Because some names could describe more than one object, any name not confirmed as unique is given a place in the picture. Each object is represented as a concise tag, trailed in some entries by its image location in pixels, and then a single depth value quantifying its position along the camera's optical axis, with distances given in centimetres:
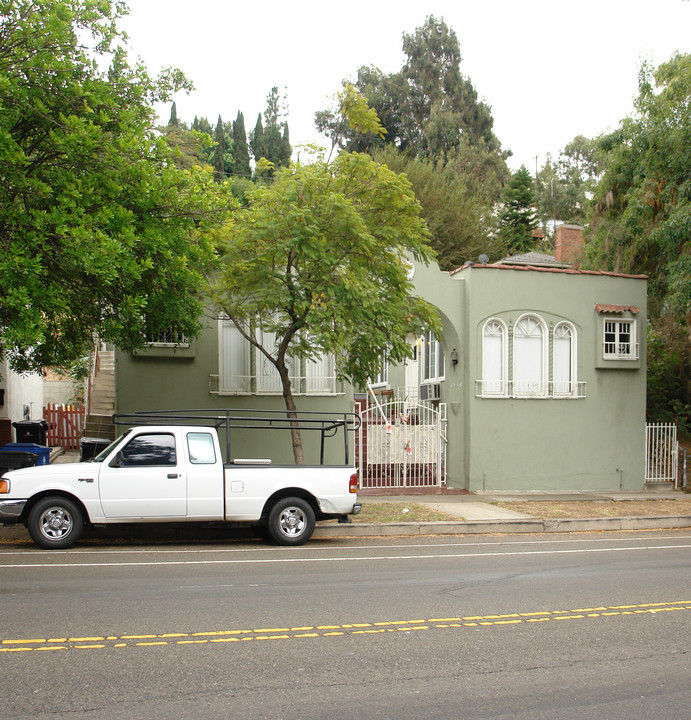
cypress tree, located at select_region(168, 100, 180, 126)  6219
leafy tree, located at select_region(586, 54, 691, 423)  1956
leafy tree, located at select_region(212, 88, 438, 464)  1359
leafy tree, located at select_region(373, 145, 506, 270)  3769
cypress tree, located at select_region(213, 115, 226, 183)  6393
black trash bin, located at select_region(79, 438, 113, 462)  1418
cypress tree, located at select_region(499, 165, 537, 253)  4628
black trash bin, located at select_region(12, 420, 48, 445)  1866
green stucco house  1853
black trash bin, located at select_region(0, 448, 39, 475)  1361
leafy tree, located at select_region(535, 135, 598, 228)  6003
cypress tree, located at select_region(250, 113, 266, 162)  7006
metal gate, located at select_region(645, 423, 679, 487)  2080
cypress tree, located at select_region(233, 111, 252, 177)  6556
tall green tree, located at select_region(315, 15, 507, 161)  5447
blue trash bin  1466
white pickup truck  1115
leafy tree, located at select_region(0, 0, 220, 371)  1097
